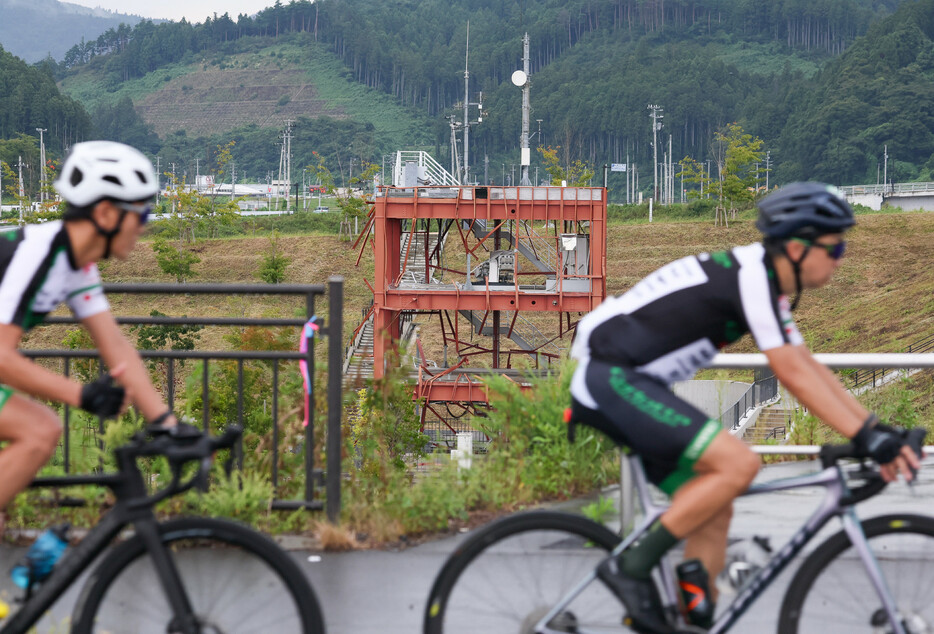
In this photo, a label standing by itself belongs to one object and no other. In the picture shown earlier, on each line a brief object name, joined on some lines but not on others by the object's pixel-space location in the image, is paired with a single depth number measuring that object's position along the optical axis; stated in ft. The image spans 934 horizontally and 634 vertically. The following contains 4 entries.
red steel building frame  122.83
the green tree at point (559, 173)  258.69
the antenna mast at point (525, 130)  150.51
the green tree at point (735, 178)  248.11
